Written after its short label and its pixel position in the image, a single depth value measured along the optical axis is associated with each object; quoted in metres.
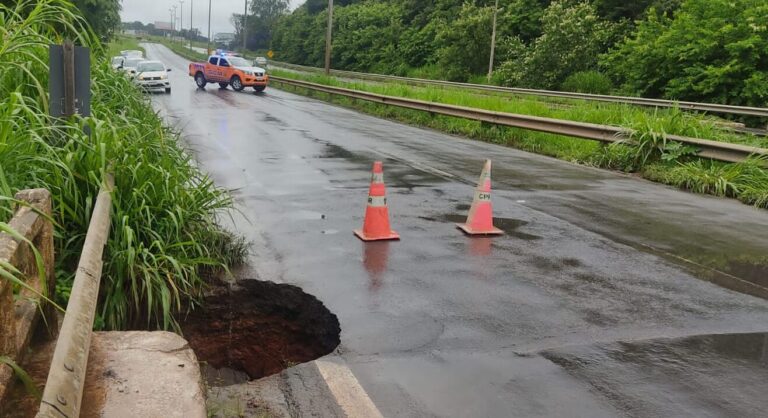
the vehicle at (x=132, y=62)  34.31
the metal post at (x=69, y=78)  5.32
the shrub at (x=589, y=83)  39.19
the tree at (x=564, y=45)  40.94
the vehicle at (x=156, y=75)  30.62
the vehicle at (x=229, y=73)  37.50
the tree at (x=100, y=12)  23.77
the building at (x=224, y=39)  150.75
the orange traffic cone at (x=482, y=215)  7.53
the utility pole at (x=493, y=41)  47.46
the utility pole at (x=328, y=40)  41.95
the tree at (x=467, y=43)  52.28
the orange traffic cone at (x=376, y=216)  7.17
